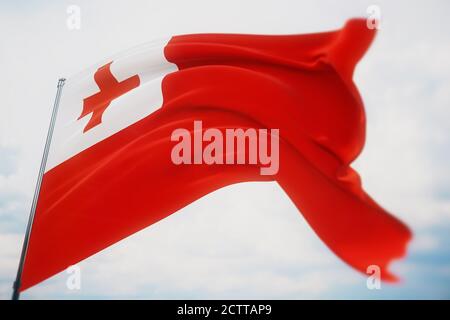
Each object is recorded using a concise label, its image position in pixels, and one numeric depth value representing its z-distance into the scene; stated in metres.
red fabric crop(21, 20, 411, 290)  5.02
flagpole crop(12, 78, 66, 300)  4.59
